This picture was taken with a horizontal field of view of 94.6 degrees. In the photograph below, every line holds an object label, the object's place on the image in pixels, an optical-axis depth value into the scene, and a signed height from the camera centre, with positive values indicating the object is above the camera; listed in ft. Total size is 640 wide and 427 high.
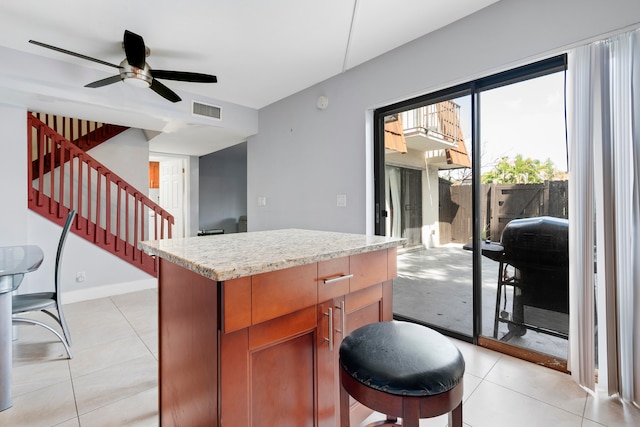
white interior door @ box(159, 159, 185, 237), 19.54 +1.80
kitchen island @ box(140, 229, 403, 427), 3.01 -1.30
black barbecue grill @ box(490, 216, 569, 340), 6.70 -1.48
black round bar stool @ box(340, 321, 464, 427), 2.80 -1.58
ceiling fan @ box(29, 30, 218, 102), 7.40 +3.86
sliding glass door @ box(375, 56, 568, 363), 6.73 +0.11
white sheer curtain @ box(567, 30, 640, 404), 5.23 +0.07
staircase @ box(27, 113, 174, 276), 11.07 +0.94
